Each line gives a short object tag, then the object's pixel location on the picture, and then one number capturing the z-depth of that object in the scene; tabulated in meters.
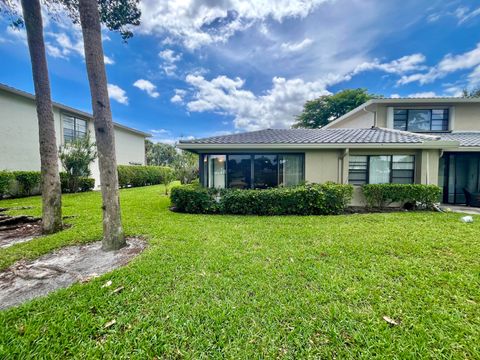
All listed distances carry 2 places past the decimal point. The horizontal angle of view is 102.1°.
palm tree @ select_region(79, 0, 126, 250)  4.02
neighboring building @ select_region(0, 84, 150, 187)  11.31
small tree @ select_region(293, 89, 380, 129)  29.69
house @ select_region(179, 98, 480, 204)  8.62
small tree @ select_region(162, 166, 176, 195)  13.75
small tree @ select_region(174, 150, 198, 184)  17.66
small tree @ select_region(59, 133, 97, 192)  12.11
